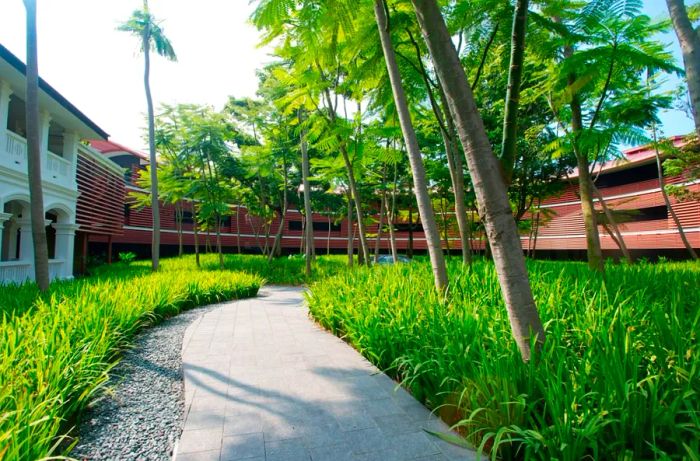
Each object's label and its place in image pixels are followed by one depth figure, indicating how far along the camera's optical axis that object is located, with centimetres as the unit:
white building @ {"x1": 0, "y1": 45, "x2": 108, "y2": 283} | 870
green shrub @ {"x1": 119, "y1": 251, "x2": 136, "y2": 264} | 2159
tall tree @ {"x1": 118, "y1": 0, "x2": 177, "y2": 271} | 1346
